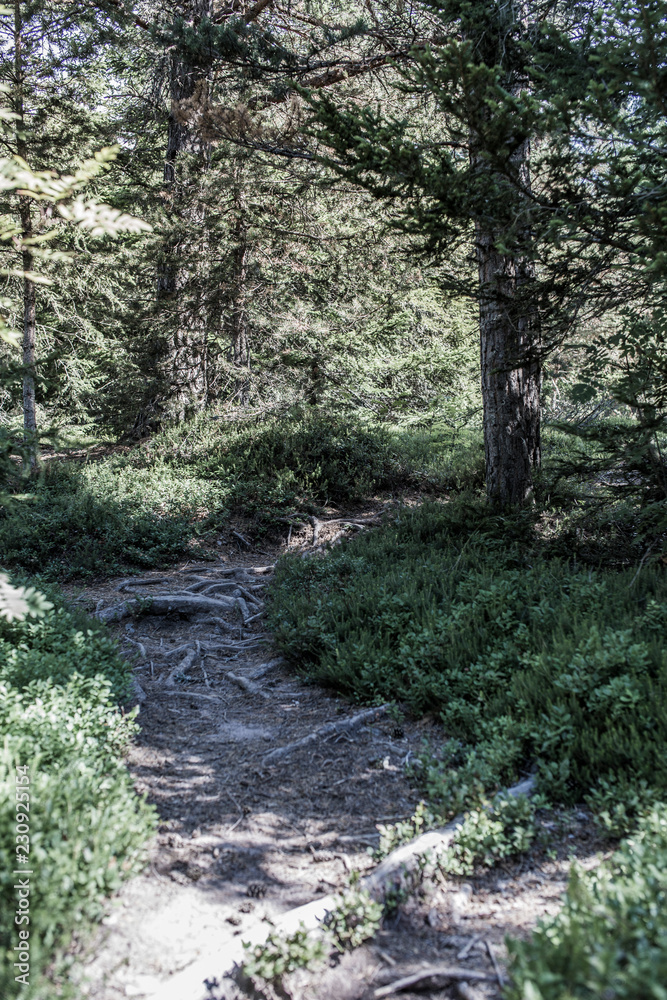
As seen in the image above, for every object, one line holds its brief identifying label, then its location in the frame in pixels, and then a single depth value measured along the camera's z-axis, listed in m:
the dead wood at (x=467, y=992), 2.31
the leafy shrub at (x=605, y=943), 1.83
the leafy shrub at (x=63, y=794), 2.40
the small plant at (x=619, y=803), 2.99
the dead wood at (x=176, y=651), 6.47
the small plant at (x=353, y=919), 2.66
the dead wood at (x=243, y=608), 7.44
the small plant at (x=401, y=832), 3.25
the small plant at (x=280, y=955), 2.43
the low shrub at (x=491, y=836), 3.05
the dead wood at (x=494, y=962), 2.37
